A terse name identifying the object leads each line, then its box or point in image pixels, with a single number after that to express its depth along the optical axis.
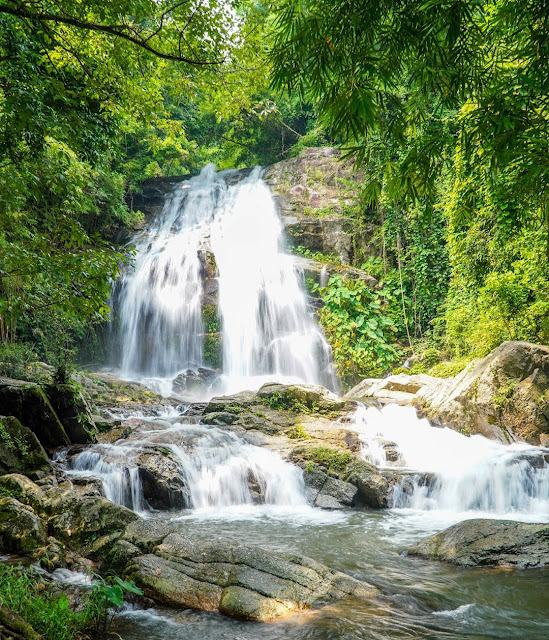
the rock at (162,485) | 7.24
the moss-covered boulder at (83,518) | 4.38
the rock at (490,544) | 4.59
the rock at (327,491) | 7.43
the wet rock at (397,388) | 11.50
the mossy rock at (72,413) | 8.41
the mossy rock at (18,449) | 6.39
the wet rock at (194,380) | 14.81
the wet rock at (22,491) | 4.78
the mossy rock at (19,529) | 3.98
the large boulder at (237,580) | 3.38
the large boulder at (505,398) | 8.65
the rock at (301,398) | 10.60
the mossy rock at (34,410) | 7.70
